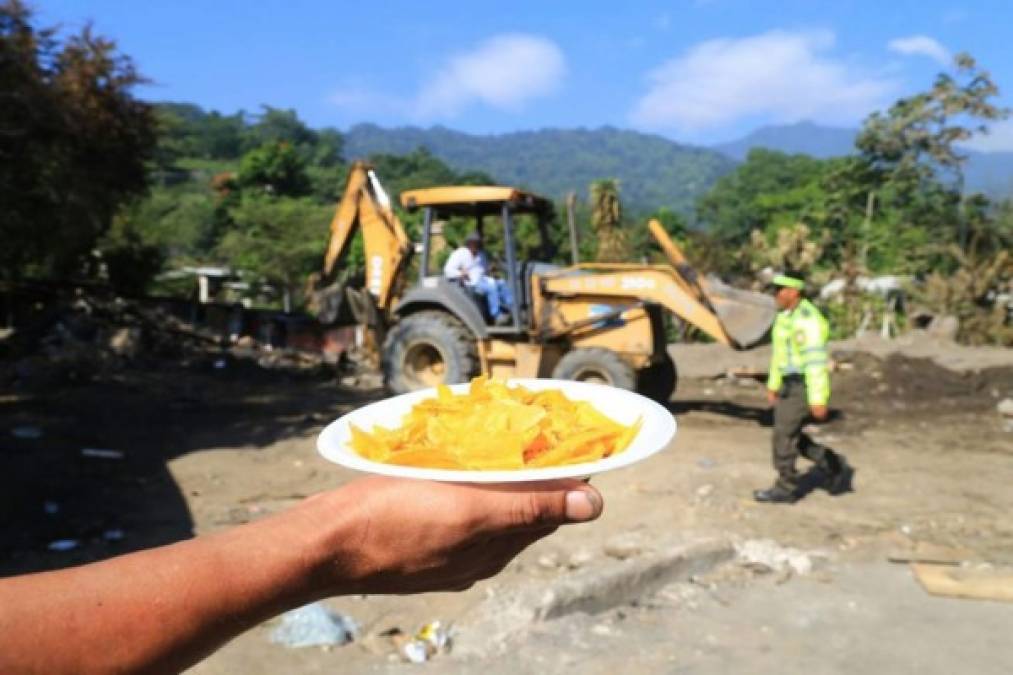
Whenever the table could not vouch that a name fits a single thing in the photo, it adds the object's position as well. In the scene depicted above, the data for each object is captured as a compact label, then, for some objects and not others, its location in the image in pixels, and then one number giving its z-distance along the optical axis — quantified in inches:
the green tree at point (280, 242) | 1056.8
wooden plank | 164.9
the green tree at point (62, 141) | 393.7
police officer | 224.8
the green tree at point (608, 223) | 818.2
